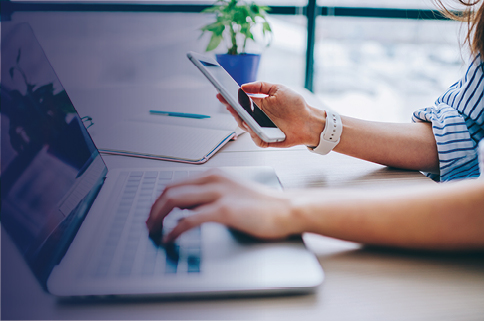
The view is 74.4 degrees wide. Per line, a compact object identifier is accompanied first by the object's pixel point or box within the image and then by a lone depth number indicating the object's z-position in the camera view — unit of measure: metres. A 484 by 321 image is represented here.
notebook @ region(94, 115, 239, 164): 0.61
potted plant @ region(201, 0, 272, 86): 1.00
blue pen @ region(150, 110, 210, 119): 0.82
